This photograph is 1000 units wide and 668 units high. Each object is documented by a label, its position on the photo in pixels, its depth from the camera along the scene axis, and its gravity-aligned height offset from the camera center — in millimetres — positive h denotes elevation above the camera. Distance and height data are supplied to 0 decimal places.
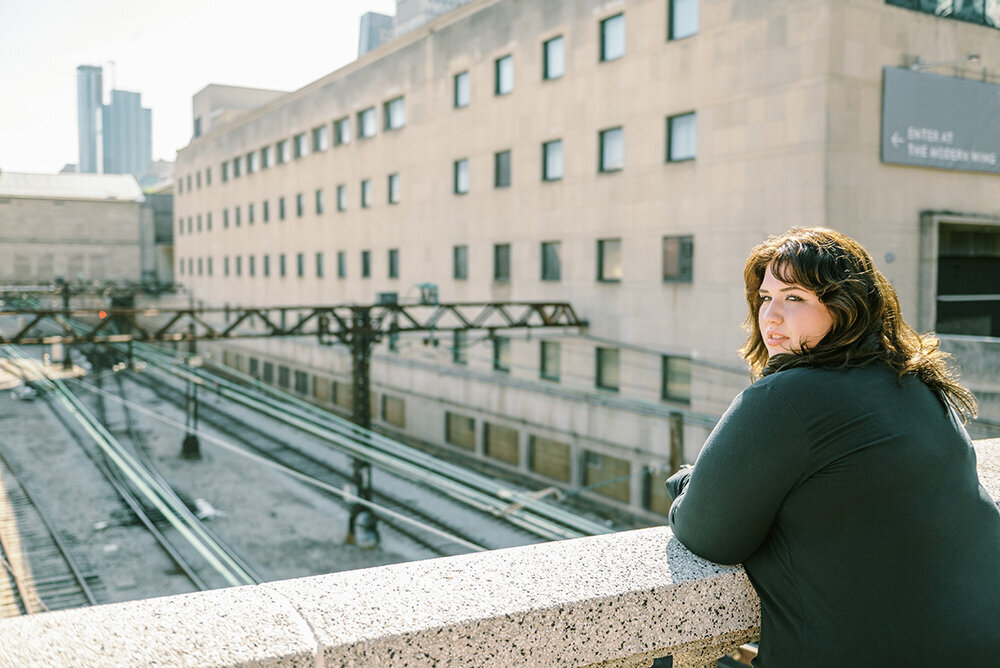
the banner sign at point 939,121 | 19516 +4350
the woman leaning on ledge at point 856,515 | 1863 -546
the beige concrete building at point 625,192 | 19359 +2896
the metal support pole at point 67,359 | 57256 -5344
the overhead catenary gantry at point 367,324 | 22000 -1179
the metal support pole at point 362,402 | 23047 -3363
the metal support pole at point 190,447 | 34094 -6912
